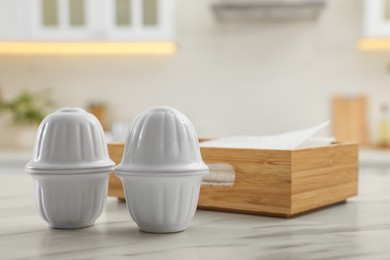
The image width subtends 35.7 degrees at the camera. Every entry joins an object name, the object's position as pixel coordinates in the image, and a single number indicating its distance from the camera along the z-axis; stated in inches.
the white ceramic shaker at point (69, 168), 33.2
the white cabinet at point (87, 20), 122.0
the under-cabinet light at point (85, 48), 126.3
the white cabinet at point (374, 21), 117.0
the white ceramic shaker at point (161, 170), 32.0
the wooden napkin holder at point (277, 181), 38.4
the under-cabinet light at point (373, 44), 125.5
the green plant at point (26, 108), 128.9
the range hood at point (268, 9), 117.5
